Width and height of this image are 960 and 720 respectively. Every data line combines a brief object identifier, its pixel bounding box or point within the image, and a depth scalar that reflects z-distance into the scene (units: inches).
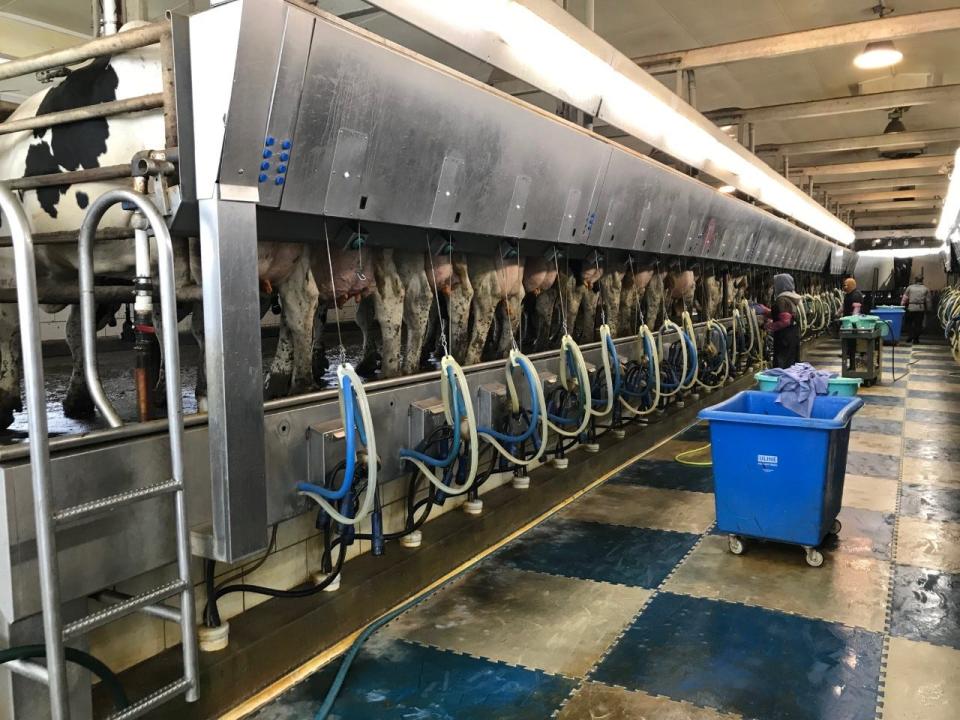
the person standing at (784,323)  328.2
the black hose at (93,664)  75.8
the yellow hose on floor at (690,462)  236.5
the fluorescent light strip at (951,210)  384.6
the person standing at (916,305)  665.0
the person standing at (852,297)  448.5
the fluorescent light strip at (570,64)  117.1
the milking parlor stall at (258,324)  82.7
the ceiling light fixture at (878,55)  235.6
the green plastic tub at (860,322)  374.0
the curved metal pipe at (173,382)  81.4
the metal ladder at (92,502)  68.7
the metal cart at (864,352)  375.2
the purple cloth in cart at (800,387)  170.6
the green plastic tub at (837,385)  198.1
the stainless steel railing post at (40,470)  68.5
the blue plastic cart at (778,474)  147.5
